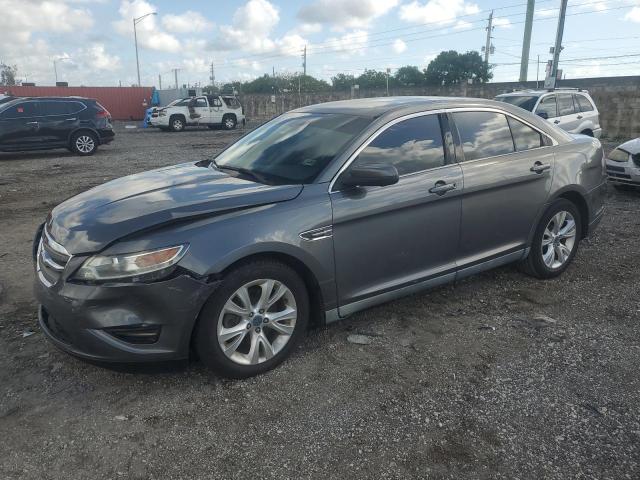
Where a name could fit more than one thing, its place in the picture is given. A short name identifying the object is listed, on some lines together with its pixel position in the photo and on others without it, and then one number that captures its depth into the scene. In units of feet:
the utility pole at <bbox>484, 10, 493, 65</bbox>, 200.75
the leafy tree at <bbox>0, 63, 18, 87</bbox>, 256.93
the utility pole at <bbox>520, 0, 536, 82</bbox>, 119.75
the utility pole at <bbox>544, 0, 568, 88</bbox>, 71.84
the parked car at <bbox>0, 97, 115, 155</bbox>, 45.03
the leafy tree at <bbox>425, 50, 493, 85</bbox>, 199.93
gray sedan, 9.11
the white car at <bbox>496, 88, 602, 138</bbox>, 38.83
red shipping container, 129.90
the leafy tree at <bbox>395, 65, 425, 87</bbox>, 232.73
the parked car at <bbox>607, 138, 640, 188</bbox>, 26.81
